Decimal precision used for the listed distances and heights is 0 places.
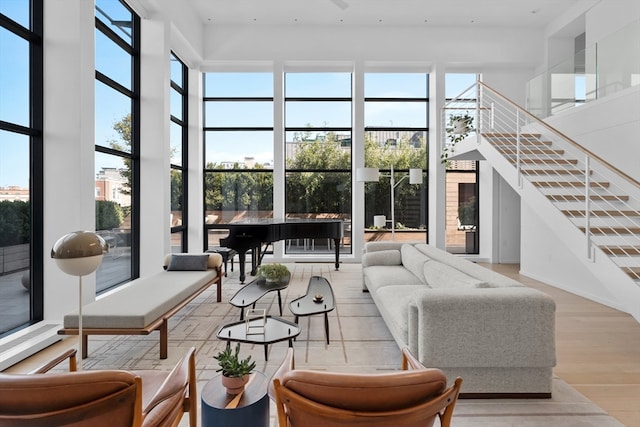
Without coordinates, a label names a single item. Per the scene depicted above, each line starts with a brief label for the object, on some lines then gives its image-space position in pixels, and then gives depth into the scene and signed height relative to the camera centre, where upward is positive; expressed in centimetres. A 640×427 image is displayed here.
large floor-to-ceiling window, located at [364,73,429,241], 860 +197
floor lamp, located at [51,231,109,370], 183 -22
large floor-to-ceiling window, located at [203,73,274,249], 862 +139
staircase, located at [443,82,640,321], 367 +22
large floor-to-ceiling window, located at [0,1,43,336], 355 +49
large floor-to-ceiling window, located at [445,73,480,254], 866 +30
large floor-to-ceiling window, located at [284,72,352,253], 859 +163
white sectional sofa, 241 -87
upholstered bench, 303 -90
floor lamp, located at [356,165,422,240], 748 +77
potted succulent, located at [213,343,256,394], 180 -84
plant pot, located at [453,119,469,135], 741 +180
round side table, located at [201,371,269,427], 166 -94
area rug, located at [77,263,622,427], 233 -133
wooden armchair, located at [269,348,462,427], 120 -65
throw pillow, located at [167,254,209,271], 488 -73
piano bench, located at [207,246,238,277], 655 -80
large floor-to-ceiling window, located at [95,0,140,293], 516 +116
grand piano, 606 -40
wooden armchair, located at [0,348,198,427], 116 -64
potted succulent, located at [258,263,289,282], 426 -76
